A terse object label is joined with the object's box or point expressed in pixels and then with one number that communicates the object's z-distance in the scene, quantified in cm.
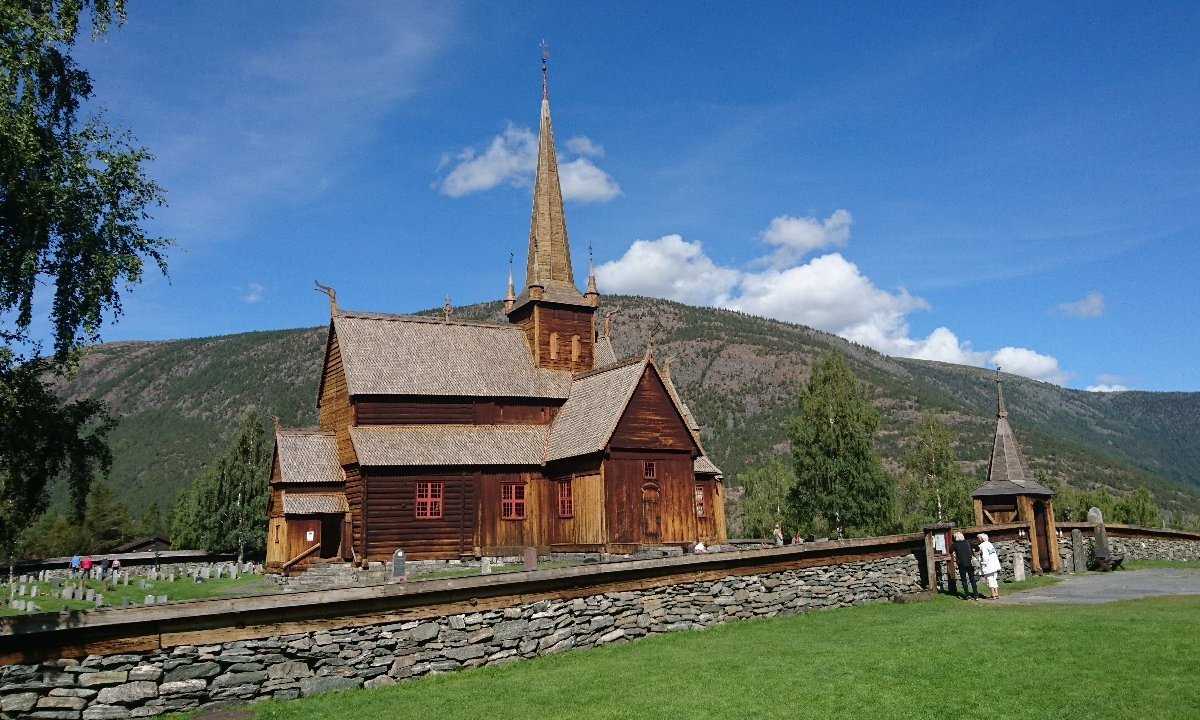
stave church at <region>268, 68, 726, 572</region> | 3316
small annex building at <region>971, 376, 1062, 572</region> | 2808
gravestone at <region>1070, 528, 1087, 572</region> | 2859
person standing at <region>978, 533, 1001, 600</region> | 2017
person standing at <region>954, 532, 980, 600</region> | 2036
